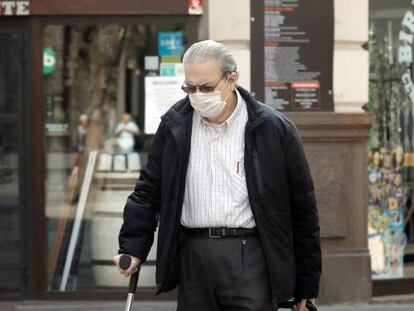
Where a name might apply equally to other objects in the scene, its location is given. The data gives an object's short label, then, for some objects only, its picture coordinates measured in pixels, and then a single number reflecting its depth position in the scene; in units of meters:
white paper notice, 14.55
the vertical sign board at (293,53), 14.29
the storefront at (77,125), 14.50
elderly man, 7.72
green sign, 14.68
